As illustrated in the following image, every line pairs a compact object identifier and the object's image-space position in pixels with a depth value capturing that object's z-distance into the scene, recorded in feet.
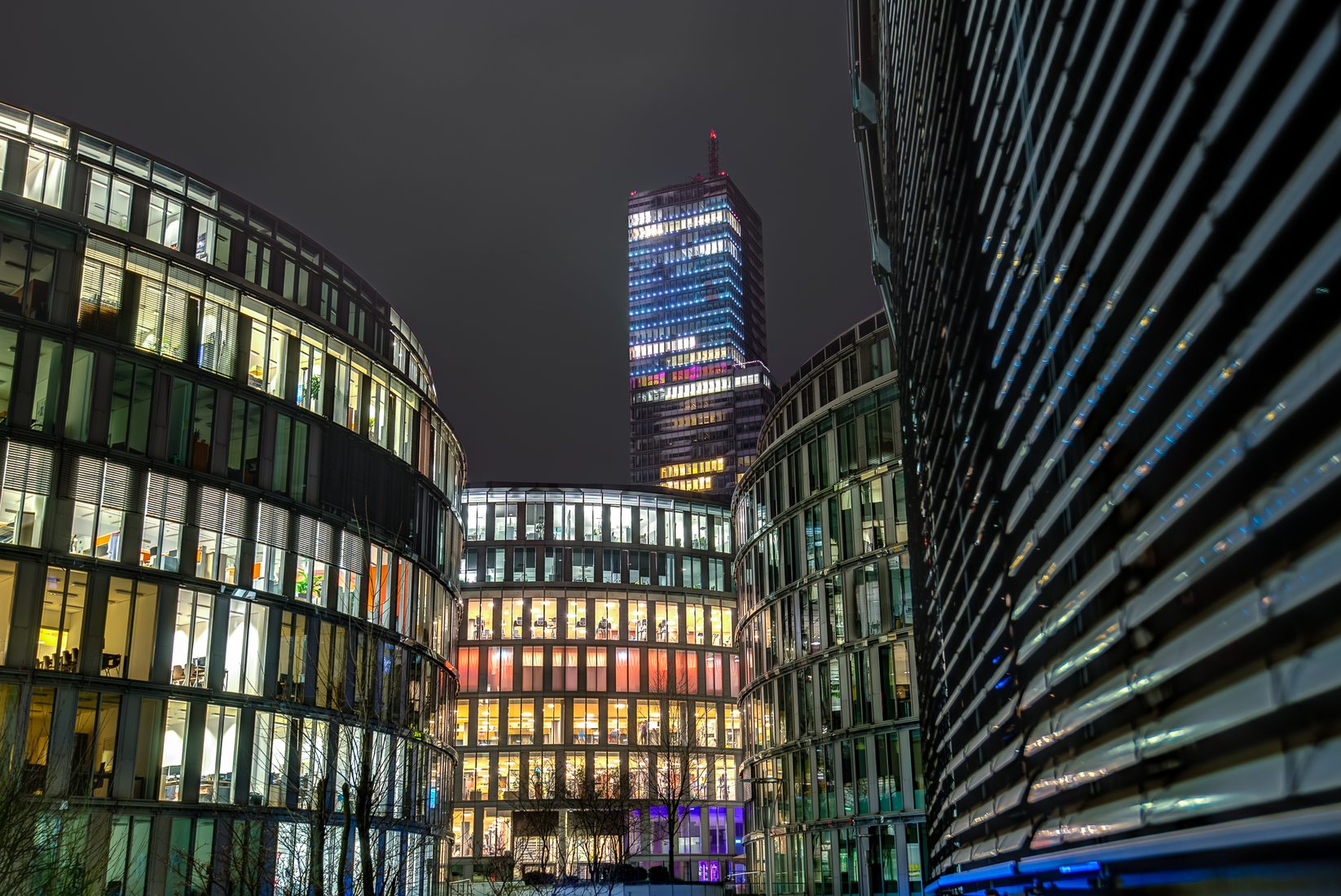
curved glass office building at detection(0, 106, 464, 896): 124.36
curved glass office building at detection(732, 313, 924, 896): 175.94
